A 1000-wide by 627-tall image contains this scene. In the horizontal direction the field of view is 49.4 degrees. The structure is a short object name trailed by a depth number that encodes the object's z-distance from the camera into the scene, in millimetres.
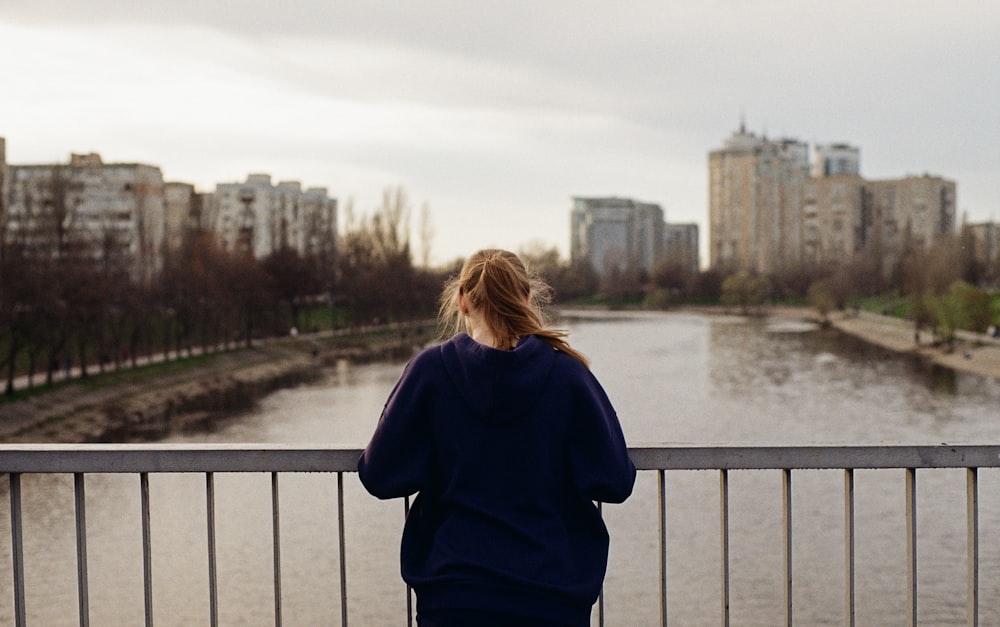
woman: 2012
